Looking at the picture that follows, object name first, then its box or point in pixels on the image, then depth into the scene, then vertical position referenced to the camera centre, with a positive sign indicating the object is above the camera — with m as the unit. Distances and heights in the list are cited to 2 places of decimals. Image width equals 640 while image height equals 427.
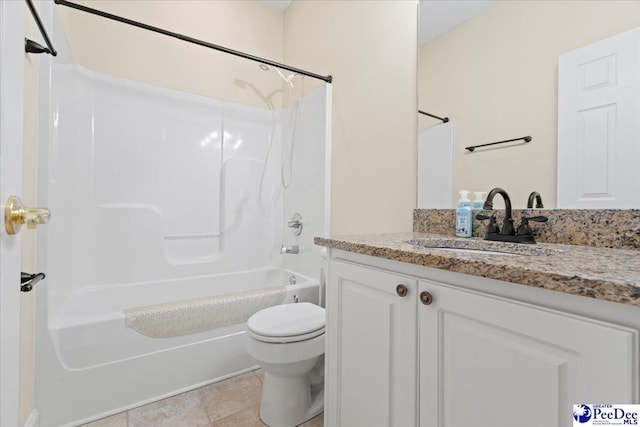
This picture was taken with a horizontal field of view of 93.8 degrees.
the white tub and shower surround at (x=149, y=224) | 1.38 -0.10
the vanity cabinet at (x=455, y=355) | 0.50 -0.31
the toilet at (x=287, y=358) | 1.28 -0.63
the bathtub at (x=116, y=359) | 1.33 -0.74
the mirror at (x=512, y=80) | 0.98 +0.53
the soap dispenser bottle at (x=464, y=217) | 1.21 -0.02
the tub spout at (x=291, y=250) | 2.15 -0.28
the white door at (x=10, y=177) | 0.48 +0.06
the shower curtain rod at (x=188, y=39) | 1.50 +0.99
